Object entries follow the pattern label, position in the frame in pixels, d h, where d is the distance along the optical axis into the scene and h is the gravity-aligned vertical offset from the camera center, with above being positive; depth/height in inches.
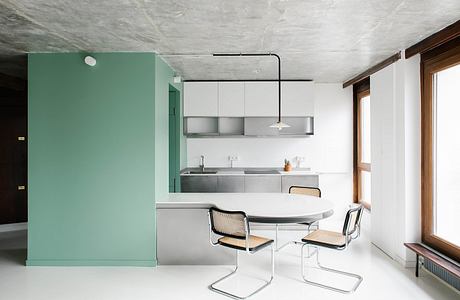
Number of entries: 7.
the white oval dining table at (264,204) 123.0 -23.1
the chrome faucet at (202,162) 248.2 -7.9
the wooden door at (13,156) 231.1 -2.8
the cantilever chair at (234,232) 120.7 -31.0
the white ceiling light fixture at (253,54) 158.1 +47.3
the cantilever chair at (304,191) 168.9 -21.1
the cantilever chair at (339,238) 128.0 -36.1
